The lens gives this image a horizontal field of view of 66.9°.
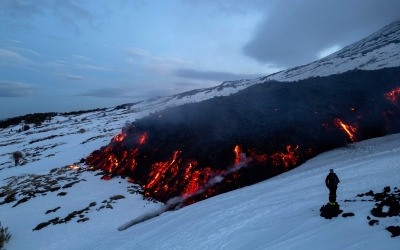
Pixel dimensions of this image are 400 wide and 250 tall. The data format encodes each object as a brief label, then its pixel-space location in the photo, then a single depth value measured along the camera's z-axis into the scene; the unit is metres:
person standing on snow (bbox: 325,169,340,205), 13.70
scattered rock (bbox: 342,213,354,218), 13.49
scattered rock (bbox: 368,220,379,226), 12.20
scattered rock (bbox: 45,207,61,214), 27.88
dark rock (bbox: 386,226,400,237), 10.97
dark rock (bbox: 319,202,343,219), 13.93
